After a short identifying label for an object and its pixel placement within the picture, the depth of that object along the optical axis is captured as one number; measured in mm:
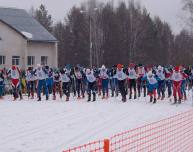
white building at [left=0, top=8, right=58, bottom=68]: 51625
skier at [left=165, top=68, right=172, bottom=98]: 26681
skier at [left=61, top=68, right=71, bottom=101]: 25891
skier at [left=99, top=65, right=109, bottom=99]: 27222
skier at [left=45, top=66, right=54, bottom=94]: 28056
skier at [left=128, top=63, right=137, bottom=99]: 25867
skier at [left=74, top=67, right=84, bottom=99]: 26795
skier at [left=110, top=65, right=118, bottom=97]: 28375
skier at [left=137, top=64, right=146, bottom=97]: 27406
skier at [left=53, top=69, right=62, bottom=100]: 28241
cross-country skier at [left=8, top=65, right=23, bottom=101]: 26156
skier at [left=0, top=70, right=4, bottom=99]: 27750
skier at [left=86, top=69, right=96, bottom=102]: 24922
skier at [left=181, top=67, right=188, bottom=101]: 24072
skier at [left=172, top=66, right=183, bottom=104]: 23578
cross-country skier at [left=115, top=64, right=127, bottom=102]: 24719
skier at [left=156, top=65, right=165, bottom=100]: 26125
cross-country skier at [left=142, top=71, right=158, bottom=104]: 24000
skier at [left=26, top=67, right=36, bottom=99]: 27516
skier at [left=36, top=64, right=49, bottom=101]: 25939
